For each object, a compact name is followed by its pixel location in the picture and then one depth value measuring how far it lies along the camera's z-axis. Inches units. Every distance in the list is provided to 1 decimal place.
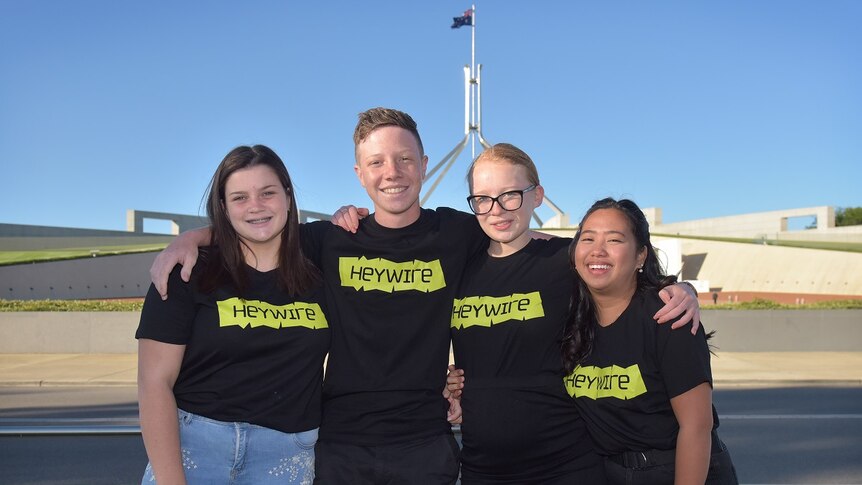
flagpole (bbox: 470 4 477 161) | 1936.5
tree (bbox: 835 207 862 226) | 2170.3
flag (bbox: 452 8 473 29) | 1941.4
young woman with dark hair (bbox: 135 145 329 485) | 95.8
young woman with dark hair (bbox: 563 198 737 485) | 100.7
